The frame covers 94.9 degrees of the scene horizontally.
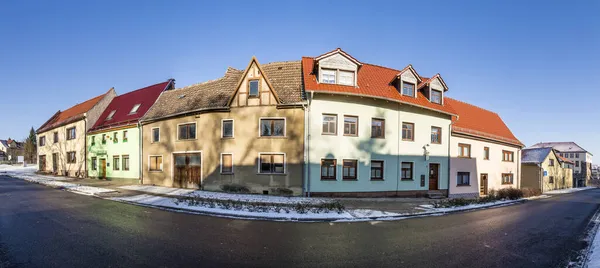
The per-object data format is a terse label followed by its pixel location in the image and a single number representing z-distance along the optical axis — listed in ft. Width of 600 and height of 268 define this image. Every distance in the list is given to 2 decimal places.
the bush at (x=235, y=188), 61.00
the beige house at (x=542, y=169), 118.42
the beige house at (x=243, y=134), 59.62
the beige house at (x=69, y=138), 103.71
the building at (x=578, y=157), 234.21
